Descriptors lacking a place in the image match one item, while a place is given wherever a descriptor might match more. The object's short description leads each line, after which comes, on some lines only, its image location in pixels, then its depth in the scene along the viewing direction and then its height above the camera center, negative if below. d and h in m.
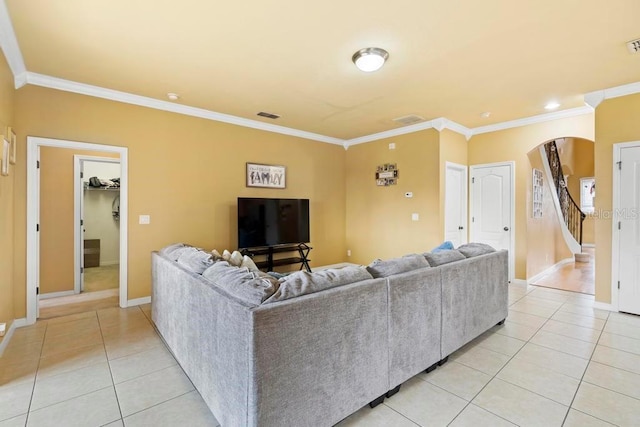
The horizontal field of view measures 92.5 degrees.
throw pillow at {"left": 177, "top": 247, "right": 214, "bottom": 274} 2.21 -0.37
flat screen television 4.57 -0.16
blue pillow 3.22 -0.37
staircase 6.07 +0.15
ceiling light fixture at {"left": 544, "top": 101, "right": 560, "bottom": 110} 4.09 +1.45
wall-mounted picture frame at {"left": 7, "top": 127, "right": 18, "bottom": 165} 2.87 +0.65
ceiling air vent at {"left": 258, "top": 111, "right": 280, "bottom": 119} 4.56 +1.47
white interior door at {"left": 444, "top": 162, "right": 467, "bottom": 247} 5.12 +0.13
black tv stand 4.80 -0.70
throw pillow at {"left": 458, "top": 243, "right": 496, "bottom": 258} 2.94 -0.38
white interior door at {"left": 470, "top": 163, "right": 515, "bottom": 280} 5.04 +0.09
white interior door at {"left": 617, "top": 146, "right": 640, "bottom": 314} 3.54 -0.23
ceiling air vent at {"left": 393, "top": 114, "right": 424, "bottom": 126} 4.73 +1.46
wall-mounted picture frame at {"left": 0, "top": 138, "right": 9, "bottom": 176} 2.61 +0.46
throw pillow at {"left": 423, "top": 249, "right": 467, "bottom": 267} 2.51 -0.39
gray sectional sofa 1.45 -0.71
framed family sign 4.98 +0.61
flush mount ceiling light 2.76 +1.41
